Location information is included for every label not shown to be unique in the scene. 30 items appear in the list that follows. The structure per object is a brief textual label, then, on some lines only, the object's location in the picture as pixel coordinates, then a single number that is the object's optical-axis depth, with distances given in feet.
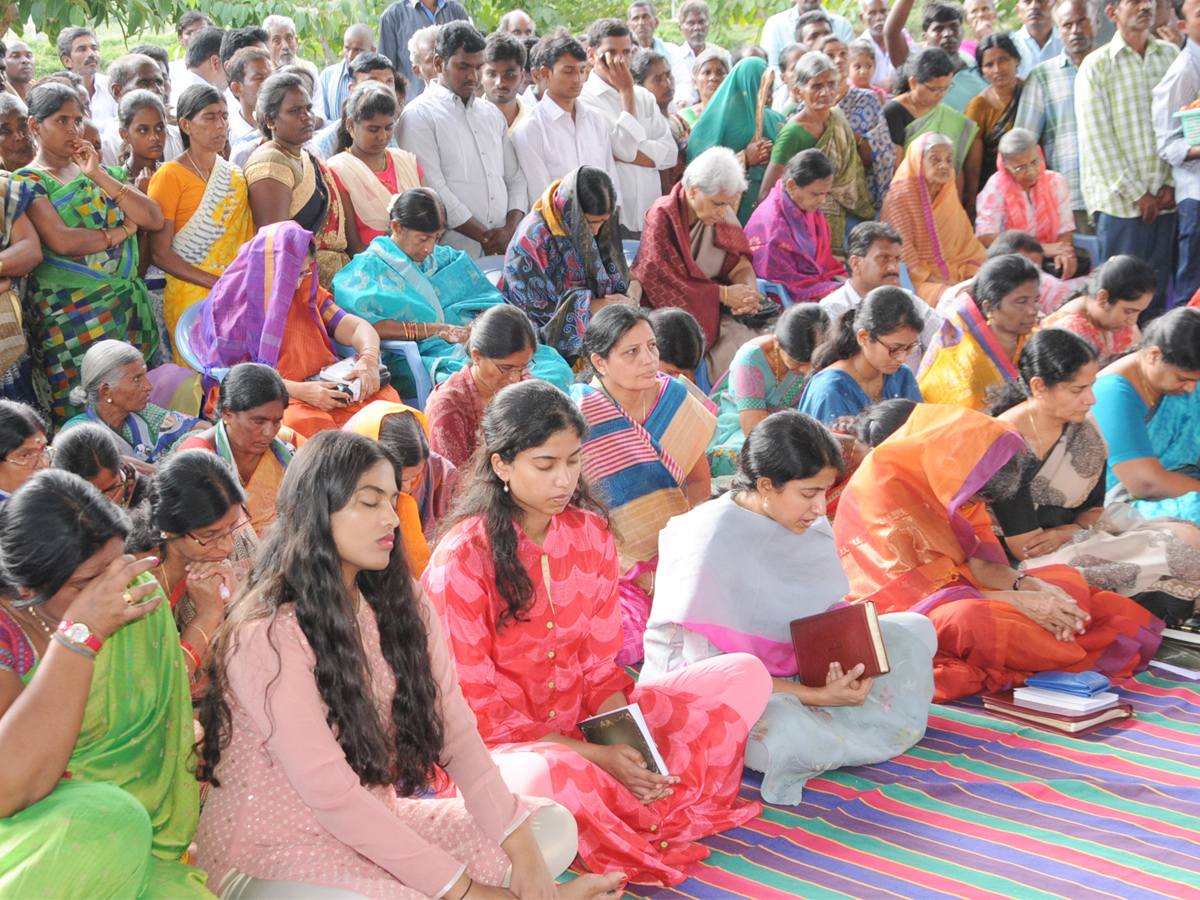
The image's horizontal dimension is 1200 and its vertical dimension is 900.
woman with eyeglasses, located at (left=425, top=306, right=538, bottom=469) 13.66
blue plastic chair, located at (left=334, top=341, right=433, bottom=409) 16.28
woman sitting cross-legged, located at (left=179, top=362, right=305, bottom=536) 11.69
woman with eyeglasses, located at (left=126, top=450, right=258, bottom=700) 9.25
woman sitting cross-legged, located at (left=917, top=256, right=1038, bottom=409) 16.07
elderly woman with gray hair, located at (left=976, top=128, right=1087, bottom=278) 22.48
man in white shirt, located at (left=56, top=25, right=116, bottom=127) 21.70
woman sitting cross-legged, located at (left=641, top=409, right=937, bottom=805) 10.14
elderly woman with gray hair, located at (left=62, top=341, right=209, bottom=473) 12.87
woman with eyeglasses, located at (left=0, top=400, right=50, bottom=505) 9.67
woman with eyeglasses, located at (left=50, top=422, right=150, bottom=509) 10.30
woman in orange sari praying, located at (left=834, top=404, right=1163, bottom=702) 11.77
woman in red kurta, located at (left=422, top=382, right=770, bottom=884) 8.77
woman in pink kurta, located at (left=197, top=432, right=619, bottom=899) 6.95
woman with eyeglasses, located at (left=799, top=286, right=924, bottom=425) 14.52
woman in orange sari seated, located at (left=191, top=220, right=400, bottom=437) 14.39
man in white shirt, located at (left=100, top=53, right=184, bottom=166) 17.67
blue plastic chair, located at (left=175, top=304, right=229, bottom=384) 14.88
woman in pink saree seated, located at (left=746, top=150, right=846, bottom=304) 20.62
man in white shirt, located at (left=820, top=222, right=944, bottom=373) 18.85
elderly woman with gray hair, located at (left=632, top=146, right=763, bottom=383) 19.72
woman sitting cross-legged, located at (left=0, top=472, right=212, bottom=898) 6.24
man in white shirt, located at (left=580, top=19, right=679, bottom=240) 21.97
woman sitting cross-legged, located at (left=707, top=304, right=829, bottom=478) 16.29
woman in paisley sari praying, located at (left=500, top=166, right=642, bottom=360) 17.85
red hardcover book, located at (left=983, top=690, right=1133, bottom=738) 10.97
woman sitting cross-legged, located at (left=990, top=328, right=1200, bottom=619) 13.07
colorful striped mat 8.45
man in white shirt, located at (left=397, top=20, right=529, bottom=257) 19.44
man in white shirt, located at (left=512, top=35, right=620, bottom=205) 20.48
